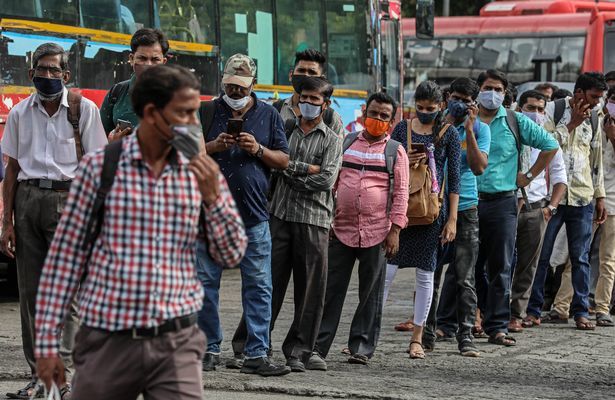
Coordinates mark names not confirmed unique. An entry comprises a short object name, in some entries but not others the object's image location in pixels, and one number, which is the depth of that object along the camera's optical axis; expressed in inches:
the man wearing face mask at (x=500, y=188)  726.5
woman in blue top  663.0
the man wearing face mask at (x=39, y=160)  519.2
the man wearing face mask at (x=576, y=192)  821.2
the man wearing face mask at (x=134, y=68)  552.1
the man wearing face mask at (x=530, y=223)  781.5
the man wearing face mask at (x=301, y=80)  629.5
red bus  1839.8
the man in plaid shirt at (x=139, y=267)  315.6
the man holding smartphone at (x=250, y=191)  578.2
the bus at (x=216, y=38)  812.1
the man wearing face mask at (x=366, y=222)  625.6
